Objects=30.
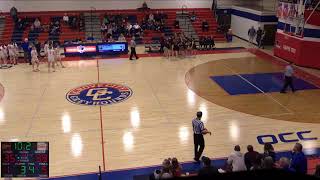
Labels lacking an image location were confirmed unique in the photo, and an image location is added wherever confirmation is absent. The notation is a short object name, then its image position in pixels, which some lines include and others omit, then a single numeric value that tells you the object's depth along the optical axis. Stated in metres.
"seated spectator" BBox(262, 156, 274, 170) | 6.81
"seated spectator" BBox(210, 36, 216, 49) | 25.77
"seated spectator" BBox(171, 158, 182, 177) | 7.50
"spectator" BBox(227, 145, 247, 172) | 7.78
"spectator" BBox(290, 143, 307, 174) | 7.59
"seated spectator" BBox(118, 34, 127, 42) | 25.14
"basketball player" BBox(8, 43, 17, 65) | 21.10
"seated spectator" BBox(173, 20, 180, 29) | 29.60
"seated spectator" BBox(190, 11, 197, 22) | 30.78
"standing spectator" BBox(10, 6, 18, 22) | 28.44
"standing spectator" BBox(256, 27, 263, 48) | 25.48
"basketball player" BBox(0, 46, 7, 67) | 20.78
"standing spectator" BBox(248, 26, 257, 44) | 26.39
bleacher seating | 27.58
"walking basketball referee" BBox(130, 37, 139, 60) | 21.94
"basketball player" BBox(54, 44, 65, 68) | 20.58
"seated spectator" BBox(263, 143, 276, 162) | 7.85
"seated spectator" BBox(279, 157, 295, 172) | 7.02
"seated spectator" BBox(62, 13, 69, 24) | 29.05
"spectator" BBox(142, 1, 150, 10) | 30.84
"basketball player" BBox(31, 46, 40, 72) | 19.52
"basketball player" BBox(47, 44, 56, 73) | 19.46
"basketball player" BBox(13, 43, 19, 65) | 21.45
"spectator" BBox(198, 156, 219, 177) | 7.12
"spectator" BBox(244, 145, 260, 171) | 7.87
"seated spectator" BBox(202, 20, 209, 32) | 29.70
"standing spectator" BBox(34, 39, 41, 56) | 23.09
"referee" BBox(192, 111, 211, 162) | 9.41
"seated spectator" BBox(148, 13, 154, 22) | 29.77
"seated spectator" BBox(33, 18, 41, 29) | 28.17
